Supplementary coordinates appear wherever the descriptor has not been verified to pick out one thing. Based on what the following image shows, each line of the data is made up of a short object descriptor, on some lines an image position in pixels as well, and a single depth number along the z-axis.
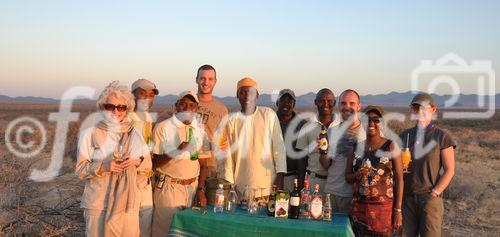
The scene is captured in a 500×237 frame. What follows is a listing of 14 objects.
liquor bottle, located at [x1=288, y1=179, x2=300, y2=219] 4.55
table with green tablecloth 4.20
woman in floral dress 4.57
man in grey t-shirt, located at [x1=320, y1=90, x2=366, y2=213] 4.89
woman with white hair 4.36
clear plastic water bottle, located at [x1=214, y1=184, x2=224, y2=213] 4.74
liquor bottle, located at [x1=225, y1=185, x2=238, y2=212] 4.86
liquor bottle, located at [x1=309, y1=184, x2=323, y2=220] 4.47
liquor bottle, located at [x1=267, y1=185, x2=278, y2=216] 4.63
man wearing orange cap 5.04
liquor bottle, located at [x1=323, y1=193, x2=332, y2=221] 4.50
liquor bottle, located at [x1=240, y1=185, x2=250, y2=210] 4.97
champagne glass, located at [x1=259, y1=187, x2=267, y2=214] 4.87
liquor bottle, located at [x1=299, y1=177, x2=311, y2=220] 4.54
